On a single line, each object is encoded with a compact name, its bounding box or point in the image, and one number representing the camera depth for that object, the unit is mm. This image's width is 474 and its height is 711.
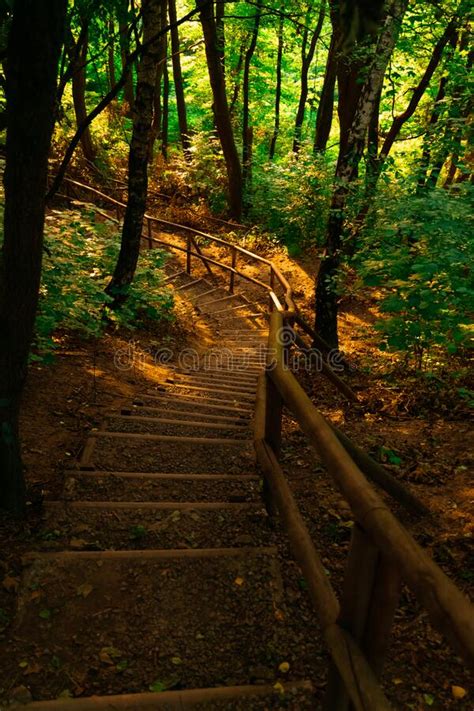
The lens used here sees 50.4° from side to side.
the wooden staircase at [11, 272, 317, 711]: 2090
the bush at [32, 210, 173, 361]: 5469
